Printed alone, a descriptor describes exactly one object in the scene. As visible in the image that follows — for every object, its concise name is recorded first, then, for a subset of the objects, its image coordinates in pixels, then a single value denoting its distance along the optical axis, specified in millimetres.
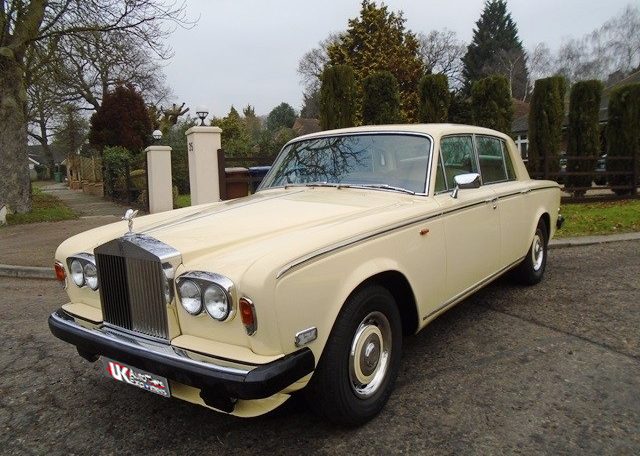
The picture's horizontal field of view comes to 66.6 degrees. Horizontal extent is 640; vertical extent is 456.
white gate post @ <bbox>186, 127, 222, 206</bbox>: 10266
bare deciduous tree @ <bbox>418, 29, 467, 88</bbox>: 48031
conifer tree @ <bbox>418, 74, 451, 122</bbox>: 12258
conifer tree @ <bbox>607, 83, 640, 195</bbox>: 12414
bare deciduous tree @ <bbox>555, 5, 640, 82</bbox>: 58188
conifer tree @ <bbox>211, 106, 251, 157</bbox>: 17447
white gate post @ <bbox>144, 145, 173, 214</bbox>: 12445
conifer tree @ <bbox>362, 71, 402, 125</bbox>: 12203
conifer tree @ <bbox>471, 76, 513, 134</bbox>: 12016
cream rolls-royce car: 2162
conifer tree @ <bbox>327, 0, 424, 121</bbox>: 28672
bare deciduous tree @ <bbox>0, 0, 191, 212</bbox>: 11688
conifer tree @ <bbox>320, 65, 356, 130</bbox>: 11910
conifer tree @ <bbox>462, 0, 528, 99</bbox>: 51031
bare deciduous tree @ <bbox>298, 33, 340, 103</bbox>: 49344
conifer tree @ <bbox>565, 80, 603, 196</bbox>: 12414
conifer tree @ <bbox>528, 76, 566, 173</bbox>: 12500
